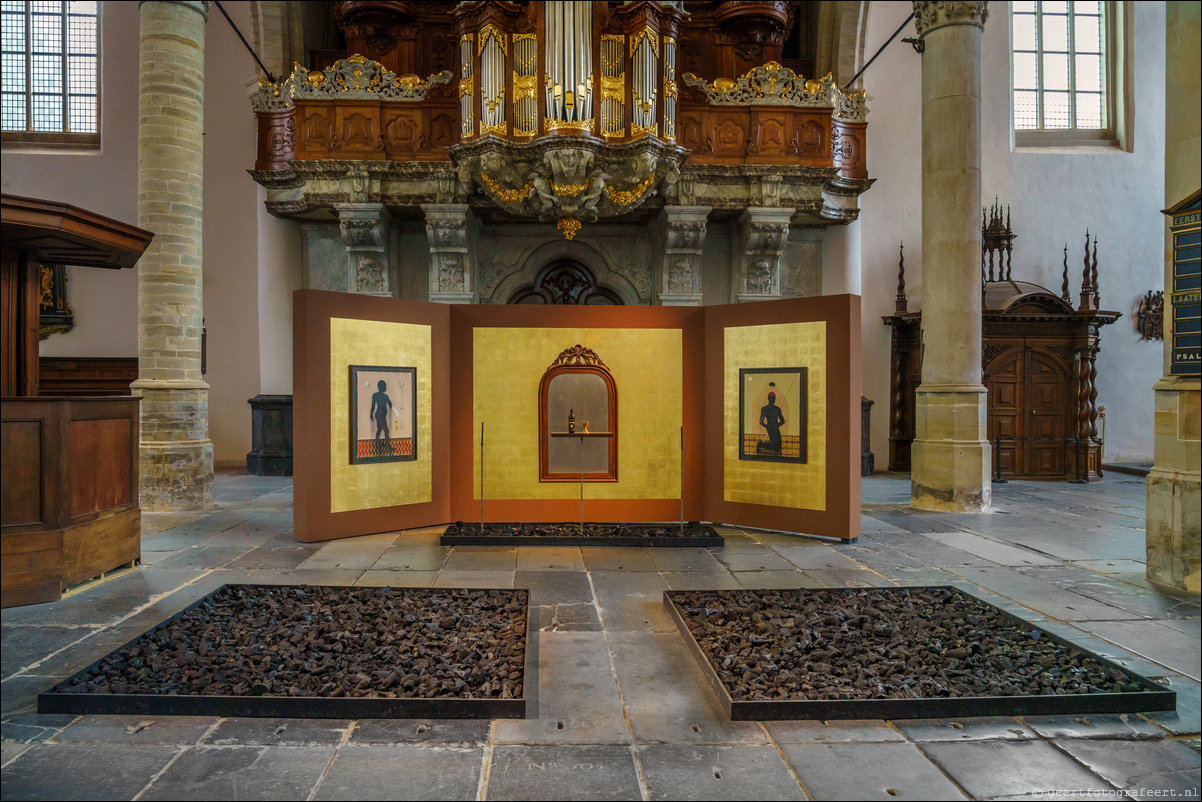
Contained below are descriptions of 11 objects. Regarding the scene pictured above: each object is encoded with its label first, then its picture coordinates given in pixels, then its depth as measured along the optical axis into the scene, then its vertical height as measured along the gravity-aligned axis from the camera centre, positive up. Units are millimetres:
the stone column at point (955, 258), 8844 +1748
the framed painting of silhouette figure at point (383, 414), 7098 -141
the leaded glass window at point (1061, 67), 13922 +6408
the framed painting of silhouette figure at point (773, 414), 7270 -156
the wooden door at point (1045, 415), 12227 -279
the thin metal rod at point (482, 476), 7420 -789
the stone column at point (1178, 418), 4555 -140
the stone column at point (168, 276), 8688 +1521
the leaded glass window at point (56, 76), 13125 +5958
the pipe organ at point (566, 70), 9461 +4397
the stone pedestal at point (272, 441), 12133 -685
